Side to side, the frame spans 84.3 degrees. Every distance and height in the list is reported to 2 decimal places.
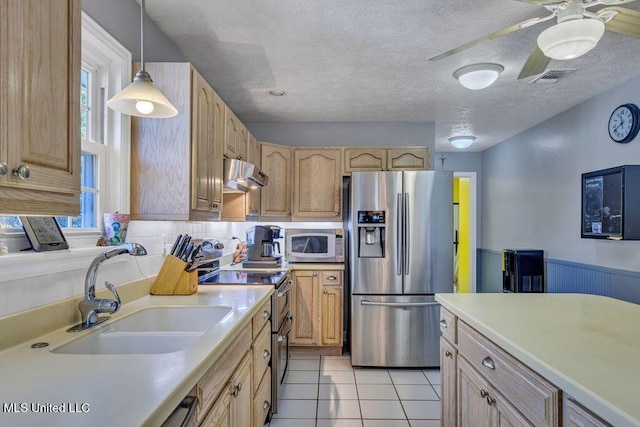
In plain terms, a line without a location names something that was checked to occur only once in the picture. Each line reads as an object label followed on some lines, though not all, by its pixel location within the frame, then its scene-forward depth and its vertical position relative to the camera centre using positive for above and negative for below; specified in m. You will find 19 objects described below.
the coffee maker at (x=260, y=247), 3.26 -0.27
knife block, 1.96 -0.34
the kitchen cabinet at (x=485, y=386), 1.07 -0.62
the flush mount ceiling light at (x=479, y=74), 2.61 +1.07
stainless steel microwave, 3.76 -0.29
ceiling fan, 1.48 +0.85
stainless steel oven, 2.39 -0.65
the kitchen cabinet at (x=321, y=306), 3.55 -0.89
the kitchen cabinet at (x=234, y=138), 2.49 +0.62
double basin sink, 1.27 -0.46
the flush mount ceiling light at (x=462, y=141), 4.68 +1.03
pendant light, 1.37 +0.47
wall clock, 2.82 +0.79
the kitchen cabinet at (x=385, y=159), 3.82 +0.64
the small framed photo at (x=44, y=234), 1.22 -0.06
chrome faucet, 1.34 -0.32
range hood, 2.44 +0.31
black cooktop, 2.37 -0.44
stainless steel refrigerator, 3.23 -0.50
